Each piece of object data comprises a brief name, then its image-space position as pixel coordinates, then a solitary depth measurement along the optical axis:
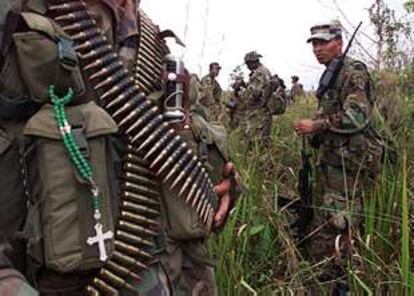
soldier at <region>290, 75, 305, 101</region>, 19.38
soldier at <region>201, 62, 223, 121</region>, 5.74
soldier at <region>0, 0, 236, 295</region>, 1.35
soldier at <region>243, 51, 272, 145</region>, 9.90
